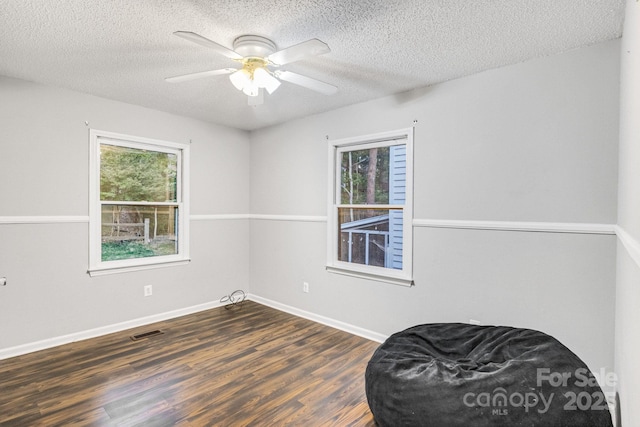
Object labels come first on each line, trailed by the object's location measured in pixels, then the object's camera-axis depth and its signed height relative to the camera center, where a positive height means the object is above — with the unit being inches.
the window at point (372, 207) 125.3 +1.4
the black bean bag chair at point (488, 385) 63.4 -36.5
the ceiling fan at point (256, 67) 80.7 +36.0
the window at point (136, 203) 134.0 +1.9
